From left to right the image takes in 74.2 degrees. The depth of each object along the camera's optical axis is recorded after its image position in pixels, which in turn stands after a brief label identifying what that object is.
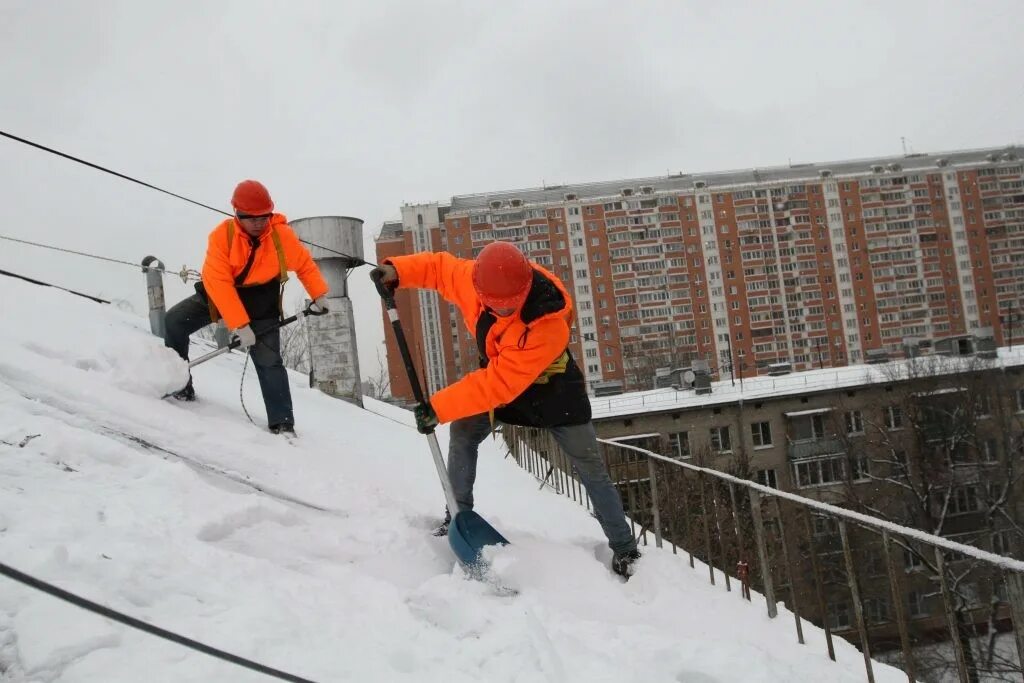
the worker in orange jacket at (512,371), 2.94
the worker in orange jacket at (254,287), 4.09
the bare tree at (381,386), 42.47
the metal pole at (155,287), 7.25
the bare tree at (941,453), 24.20
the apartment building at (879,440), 23.92
